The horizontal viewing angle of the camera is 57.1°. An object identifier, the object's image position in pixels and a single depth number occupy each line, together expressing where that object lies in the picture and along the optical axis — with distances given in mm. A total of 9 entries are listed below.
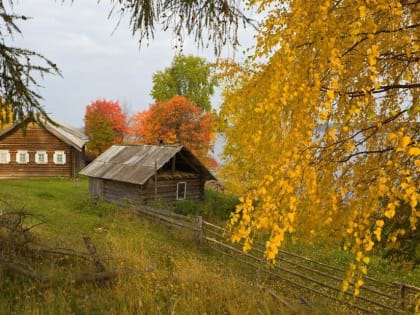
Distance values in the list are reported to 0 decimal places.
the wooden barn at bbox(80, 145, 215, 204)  22797
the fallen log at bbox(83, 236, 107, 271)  6570
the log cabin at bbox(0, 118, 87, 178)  35531
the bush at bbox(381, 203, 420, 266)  4594
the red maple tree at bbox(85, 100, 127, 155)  45031
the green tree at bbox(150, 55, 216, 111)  45625
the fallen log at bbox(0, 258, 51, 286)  5766
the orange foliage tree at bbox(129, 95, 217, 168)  36688
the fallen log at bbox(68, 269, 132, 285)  6013
